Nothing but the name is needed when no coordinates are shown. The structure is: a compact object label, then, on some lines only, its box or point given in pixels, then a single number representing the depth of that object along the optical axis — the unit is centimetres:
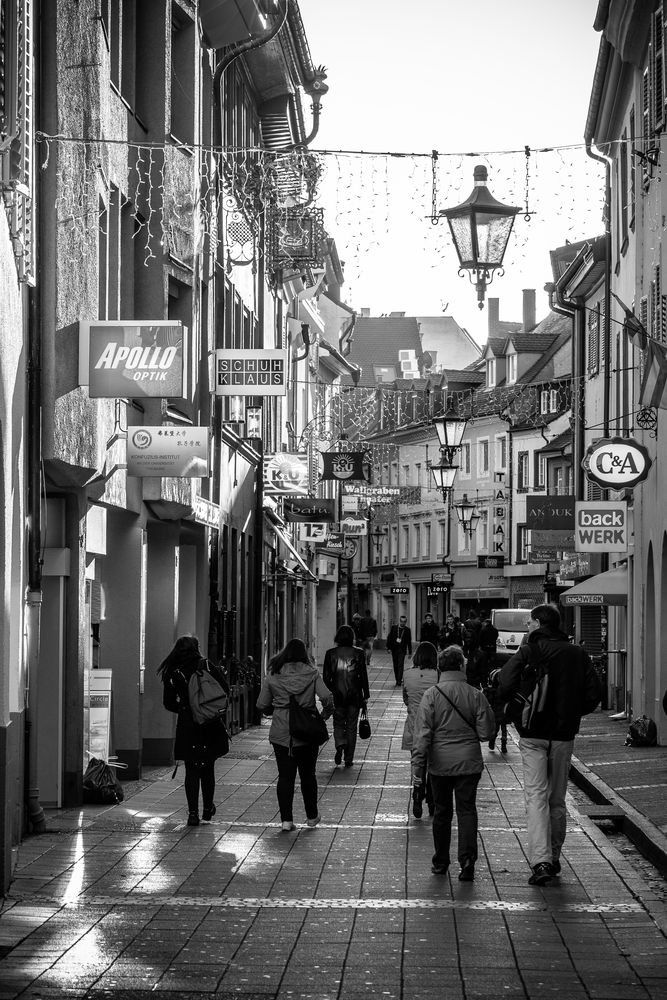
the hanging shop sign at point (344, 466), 4722
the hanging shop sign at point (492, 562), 7712
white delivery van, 5128
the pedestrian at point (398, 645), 4753
